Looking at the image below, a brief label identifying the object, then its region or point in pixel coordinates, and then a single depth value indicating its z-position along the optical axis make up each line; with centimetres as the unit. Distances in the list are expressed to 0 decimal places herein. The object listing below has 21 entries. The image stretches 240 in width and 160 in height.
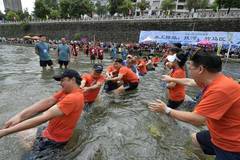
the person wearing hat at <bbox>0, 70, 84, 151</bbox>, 169
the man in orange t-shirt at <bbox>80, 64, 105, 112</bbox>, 314
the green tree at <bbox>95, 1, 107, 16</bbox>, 3842
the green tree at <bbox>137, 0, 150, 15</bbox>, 3192
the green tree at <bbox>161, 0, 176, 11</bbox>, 3065
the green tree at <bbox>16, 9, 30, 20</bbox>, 4293
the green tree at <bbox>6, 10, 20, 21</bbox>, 4088
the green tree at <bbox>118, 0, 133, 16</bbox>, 2754
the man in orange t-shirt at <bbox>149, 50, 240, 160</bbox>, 130
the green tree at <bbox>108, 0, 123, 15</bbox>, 2791
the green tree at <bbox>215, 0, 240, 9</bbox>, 2149
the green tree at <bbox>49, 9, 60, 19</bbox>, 3390
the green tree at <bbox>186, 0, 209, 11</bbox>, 2894
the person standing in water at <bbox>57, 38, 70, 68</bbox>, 614
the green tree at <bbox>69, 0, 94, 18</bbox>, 2977
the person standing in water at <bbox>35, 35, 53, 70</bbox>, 590
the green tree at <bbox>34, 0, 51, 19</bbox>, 3516
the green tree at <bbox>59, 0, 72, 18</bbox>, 3053
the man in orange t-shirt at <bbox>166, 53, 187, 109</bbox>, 276
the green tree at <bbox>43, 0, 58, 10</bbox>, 4391
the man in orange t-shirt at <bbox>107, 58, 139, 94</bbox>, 387
